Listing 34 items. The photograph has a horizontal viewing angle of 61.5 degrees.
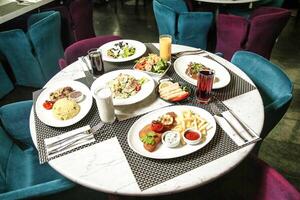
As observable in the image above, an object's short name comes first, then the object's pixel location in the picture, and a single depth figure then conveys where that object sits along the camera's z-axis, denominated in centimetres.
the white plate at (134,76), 137
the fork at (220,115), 114
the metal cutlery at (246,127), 115
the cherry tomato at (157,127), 117
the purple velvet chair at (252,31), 239
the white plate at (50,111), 127
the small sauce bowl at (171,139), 110
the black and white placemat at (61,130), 114
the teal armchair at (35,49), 252
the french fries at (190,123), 119
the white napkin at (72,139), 114
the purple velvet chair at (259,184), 96
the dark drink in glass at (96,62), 159
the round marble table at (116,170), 98
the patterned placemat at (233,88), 141
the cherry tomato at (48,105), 137
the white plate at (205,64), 149
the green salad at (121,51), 184
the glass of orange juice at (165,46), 169
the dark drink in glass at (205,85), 133
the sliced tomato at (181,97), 137
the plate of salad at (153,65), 159
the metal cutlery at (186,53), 180
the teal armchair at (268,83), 135
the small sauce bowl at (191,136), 110
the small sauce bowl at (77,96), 139
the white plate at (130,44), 180
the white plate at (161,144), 108
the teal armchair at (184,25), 267
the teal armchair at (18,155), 141
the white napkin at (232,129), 114
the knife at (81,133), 116
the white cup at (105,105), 119
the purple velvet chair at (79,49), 200
